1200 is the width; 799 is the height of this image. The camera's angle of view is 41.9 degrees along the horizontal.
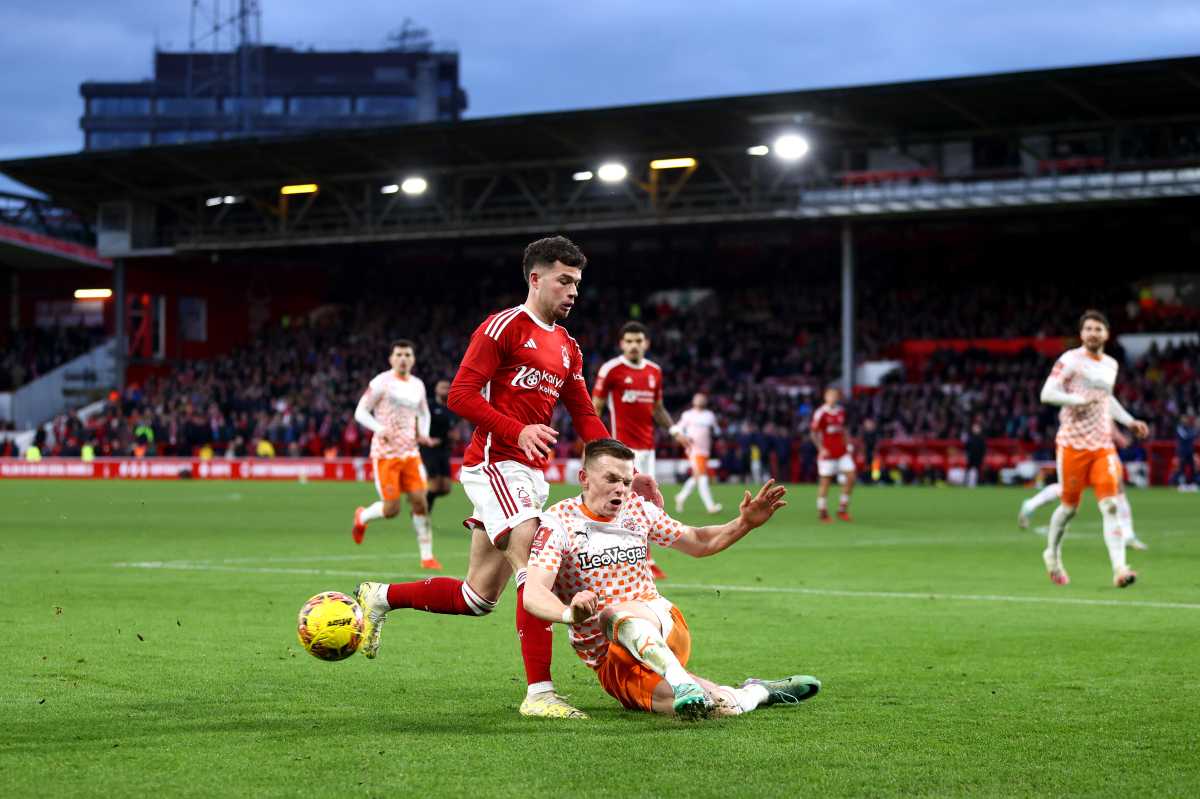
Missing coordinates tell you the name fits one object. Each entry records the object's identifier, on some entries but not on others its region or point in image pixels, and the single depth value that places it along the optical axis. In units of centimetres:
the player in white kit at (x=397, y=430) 1670
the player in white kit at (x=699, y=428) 2794
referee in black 2075
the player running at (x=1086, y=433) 1324
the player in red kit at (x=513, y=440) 700
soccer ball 735
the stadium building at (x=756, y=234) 4188
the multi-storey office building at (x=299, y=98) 12262
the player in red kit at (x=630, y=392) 1611
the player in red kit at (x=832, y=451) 2470
